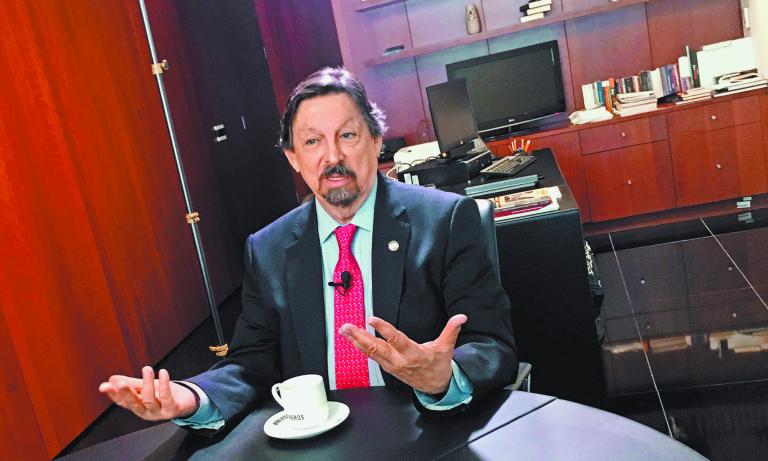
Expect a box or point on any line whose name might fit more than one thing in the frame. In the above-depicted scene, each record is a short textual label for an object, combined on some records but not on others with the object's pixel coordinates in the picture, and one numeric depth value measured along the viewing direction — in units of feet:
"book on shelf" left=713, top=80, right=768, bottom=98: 16.40
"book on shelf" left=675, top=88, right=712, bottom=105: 16.85
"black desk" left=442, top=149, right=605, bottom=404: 10.16
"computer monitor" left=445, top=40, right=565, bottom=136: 18.37
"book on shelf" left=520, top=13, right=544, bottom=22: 18.07
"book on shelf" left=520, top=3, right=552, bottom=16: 18.08
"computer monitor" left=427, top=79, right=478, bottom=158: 12.89
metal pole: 13.60
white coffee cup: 4.44
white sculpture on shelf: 18.48
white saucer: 4.36
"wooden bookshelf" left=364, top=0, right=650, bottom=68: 17.52
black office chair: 5.93
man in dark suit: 5.70
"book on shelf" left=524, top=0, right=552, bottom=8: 18.06
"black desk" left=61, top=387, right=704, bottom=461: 3.84
